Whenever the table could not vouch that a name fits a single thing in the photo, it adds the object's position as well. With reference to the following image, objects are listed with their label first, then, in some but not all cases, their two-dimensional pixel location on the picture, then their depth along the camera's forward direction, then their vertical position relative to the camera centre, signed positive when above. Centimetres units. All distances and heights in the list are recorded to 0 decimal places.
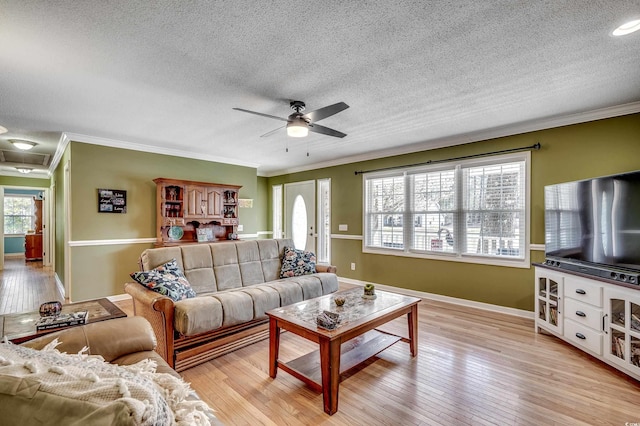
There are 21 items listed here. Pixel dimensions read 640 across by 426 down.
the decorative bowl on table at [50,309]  187 -61
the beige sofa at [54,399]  57 -38
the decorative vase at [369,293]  278 -75
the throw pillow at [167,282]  256 -60
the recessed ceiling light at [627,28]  183 +117
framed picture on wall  447 +22
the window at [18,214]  902 +3
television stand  227 -91
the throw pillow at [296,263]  385 -66
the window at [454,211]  384 +3
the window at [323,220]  632 -14
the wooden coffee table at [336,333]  196 -87
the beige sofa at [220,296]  242 -81
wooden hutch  488 +6
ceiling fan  255 +90
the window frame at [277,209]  744 +12
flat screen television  242 -9
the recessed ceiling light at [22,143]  441 +108
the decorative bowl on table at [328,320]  204 -75
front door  651 +2
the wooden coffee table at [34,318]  159 -65
